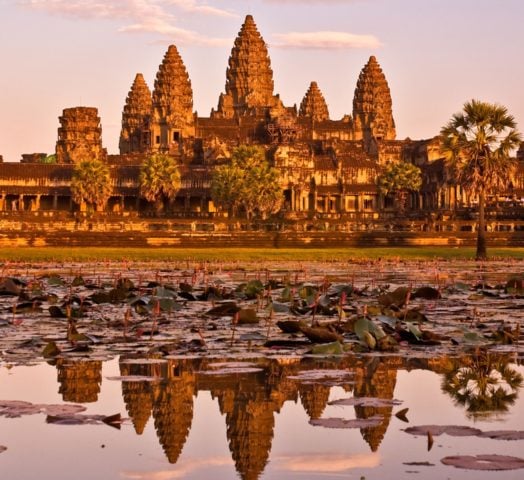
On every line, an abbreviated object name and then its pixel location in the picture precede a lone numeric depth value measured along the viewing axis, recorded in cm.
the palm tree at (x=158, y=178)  12488
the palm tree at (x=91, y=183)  12594
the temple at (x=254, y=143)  13350
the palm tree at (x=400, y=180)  12794
